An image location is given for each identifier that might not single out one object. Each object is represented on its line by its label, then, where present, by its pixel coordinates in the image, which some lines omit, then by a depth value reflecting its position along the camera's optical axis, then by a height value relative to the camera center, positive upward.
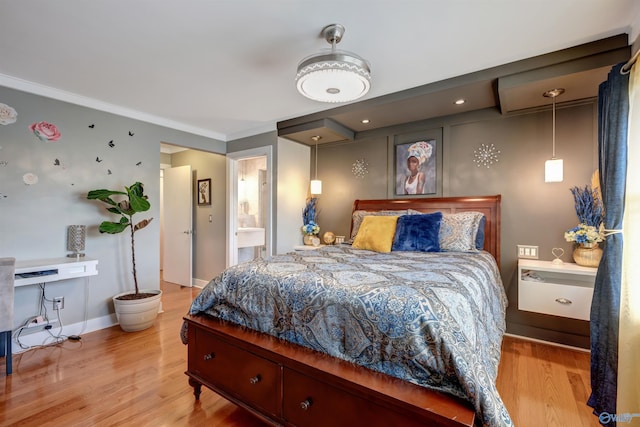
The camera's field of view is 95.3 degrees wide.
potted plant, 2.97 -0.73
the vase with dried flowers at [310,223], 4.12 -0.16
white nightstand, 2.36 -0.66
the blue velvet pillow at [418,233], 2.78 -0.22
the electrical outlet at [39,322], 2.68 -1.03
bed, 1.13 -0.63
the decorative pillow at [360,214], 3.34 -0.03
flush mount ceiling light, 1.74 +0.84
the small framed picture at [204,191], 4.72 +0.34
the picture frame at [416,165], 3.39 +0.56
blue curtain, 1.75 -0.36
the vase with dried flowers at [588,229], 2.40 -0.16
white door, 4.76 -0.22
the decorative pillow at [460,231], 2.79 -0.20
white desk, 2.40 -0.50
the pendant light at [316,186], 4.00 +0.35
